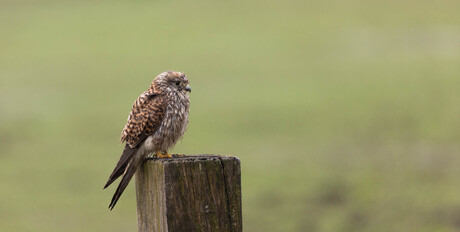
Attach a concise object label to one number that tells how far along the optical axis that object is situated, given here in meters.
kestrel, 9.63
